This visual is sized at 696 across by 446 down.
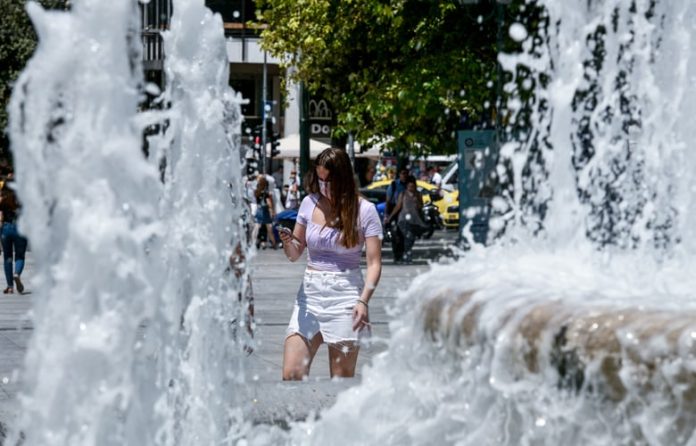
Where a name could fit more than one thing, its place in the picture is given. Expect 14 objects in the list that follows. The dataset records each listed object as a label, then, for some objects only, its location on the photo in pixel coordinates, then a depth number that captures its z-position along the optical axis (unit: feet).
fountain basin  13.29
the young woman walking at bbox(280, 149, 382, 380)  27.04
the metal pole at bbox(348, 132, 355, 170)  156.71
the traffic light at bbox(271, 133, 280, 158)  153.97
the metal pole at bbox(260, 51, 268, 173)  161.93
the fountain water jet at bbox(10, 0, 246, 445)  16.53
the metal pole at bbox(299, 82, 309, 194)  129.39
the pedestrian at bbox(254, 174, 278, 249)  111.55
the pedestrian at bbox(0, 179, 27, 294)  66.18
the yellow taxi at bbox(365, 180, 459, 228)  149.91
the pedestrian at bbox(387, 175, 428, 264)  93.40
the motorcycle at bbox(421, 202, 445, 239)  120.39
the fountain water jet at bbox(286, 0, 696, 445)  13.58
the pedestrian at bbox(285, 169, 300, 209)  127.32
